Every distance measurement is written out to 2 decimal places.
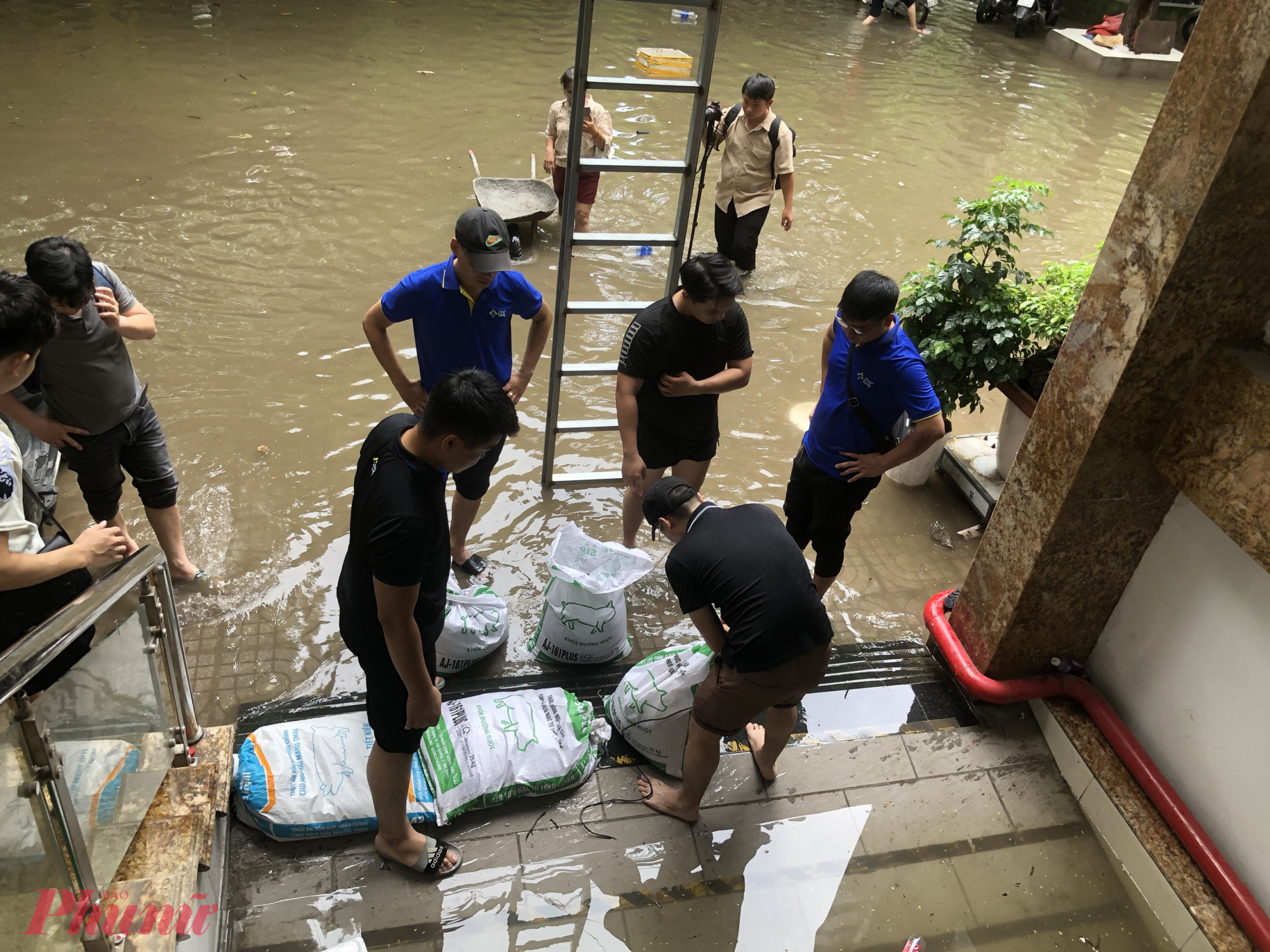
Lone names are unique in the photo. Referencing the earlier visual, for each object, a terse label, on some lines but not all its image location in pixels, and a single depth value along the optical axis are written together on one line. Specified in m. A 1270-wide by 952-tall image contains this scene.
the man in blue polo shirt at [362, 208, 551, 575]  3.51
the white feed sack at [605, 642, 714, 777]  3.29
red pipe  2.95
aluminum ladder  3.67
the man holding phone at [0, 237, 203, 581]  3.02
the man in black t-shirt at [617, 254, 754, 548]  3.51
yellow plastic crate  8.77
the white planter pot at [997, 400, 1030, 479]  4.82
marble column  2.59
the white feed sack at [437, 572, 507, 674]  3.60
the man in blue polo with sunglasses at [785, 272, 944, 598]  3.38
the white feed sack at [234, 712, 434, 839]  2.88
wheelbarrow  7.05
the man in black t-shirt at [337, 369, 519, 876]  2.29
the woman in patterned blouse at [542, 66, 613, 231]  6.37
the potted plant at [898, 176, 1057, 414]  4.62
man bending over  2.79
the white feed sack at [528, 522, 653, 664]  3.61
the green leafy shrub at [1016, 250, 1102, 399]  4.59
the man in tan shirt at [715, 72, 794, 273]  6.16
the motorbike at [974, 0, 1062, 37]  15.75
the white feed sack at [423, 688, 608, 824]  3.04
